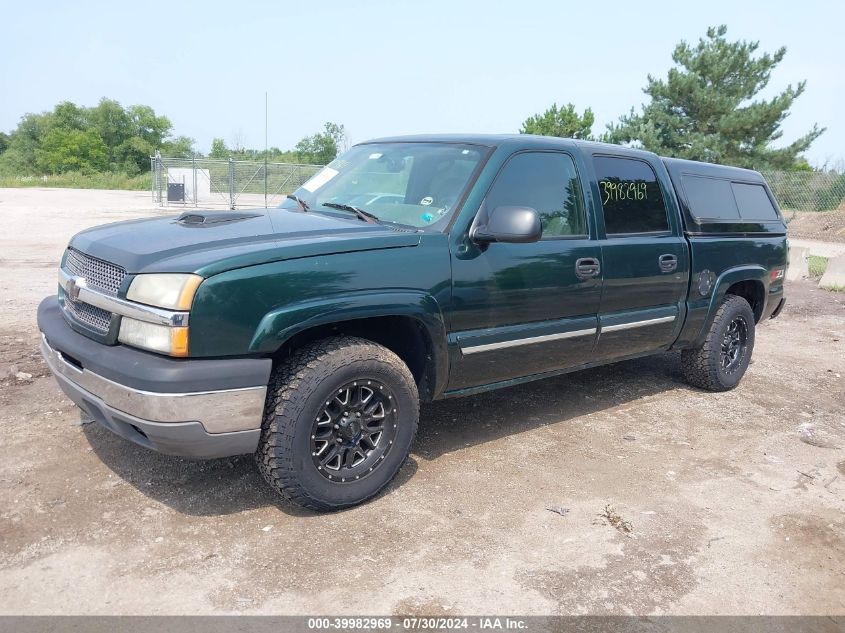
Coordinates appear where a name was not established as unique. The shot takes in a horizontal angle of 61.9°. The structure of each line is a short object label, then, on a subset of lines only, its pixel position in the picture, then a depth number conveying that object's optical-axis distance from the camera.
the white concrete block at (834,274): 11.91
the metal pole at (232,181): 24.82
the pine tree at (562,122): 41.71
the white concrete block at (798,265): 12.79
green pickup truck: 2.94
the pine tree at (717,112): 26.38
